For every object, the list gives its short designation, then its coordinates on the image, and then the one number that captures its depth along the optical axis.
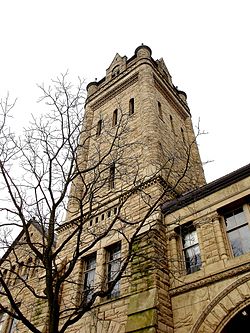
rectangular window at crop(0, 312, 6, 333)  14.62
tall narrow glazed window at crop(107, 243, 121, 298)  10.98
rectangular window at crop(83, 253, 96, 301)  11.72
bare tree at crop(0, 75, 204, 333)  8.27
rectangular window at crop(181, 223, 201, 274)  10.05
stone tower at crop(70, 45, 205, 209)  15.70
